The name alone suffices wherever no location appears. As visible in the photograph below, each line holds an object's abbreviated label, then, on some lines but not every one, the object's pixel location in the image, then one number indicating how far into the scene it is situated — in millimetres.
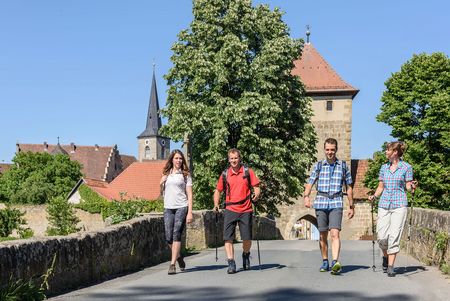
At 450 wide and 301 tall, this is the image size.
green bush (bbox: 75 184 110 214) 46781
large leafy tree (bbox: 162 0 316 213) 27594
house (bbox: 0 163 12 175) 126250
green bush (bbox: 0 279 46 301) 6262
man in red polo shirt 9531
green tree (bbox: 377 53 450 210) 35688
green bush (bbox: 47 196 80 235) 41156
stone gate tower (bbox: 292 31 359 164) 49062
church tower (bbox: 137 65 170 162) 149375
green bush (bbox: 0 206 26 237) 42125
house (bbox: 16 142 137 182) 121312
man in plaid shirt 9242
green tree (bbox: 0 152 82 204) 71062
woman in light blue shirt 9266
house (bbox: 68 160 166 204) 63031
